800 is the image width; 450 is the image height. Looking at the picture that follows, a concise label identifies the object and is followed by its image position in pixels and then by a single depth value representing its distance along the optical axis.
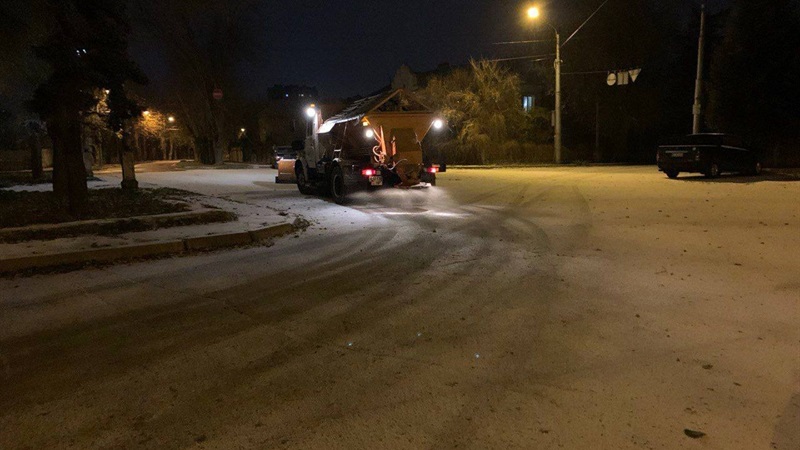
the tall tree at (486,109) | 36.66
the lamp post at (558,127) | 32.09
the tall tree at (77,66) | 10.68
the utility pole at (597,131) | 40.22
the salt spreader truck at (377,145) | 15.87
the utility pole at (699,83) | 24.09
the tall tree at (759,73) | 29.69
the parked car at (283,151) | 25.95
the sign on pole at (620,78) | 30.83
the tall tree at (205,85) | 39.69
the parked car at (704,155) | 20.14
